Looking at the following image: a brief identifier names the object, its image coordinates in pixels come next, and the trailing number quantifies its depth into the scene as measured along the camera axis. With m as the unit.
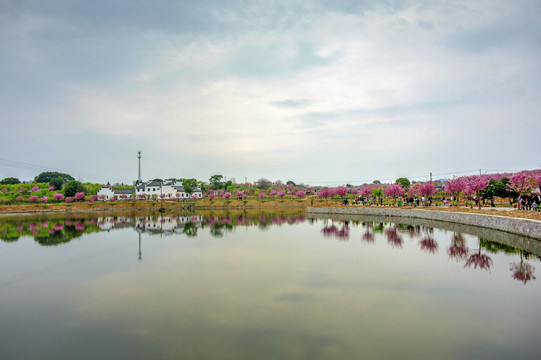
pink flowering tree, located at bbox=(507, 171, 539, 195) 36.44
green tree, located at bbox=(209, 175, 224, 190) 131.88
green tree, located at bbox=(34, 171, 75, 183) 132.25
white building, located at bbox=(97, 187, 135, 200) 110.76
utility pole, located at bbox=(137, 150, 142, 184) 109.06
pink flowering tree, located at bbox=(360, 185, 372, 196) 87.19
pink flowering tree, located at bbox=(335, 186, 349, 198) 79.51
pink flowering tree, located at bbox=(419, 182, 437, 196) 54.12
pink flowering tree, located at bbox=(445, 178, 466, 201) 49.42
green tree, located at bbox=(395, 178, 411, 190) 90.49
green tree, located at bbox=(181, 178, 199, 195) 116.59
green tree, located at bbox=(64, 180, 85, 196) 94.12
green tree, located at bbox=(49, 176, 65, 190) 113.60
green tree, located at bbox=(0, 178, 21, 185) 120.72
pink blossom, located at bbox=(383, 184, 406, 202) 62.64
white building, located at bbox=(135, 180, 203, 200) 109.46
